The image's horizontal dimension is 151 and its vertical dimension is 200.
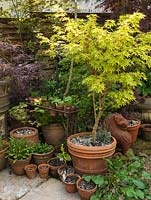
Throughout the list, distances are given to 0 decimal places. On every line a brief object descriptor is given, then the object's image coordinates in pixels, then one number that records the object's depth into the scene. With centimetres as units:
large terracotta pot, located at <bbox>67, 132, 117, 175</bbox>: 261
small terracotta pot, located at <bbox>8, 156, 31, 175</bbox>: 281
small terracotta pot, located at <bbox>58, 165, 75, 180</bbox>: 272
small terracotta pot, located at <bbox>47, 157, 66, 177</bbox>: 283
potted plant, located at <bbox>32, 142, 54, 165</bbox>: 294
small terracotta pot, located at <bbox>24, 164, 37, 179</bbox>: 279
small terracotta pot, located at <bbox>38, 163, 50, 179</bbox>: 280
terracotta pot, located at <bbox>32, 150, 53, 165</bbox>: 293
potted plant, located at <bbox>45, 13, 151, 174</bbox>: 241
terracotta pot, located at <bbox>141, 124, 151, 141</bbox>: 375
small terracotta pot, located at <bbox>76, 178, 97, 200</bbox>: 239
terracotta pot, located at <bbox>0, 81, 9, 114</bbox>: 316
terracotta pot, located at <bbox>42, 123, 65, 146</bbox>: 334
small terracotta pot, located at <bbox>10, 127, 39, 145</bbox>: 304
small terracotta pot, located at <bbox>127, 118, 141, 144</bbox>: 343
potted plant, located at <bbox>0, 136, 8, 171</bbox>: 289
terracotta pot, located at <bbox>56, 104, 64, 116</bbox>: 320
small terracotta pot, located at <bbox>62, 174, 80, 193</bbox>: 254
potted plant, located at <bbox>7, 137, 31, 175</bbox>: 282
